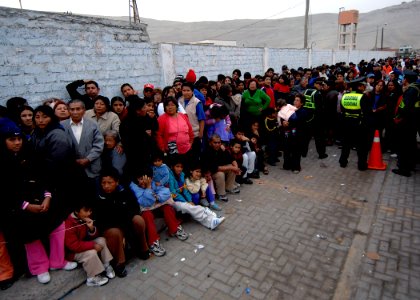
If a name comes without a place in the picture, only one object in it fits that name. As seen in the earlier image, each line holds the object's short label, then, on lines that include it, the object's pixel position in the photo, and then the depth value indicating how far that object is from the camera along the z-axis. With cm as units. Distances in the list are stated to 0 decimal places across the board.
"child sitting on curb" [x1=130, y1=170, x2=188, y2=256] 407
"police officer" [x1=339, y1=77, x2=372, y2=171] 664
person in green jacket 715
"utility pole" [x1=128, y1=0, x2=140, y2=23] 1360
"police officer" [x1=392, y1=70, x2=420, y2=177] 611
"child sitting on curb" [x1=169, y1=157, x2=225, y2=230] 464
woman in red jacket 505
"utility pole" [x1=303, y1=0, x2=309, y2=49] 1997
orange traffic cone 682
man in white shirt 405
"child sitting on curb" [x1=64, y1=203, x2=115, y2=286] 347
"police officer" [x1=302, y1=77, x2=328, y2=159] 739
